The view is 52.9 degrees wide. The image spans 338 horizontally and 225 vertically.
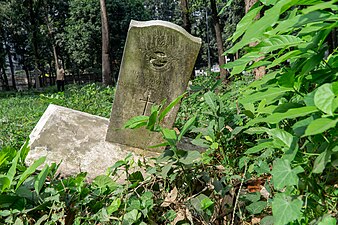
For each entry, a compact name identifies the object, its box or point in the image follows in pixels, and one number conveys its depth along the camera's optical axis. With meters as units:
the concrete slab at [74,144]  2.97
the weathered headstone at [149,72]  3.04
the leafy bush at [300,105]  0.70
